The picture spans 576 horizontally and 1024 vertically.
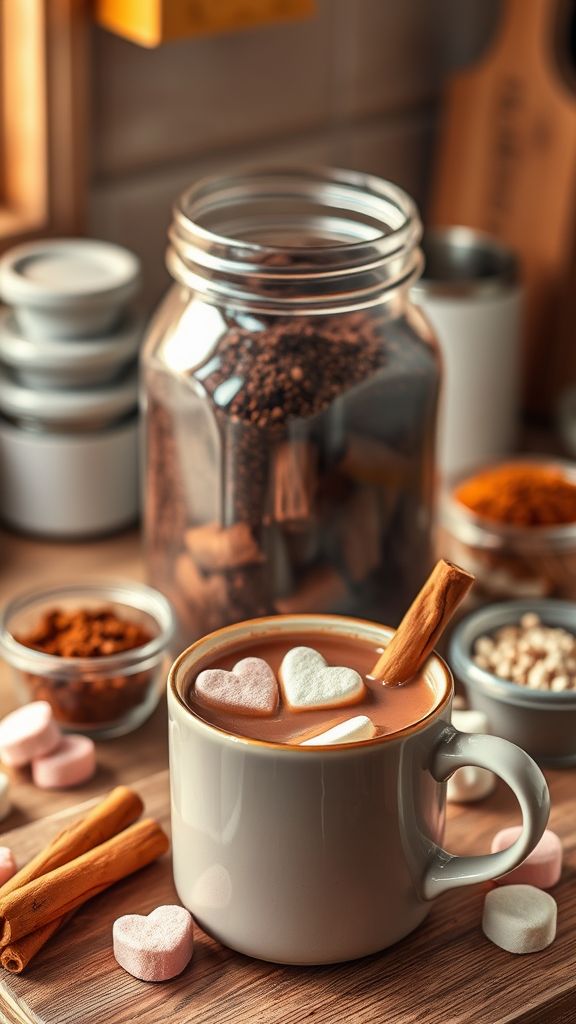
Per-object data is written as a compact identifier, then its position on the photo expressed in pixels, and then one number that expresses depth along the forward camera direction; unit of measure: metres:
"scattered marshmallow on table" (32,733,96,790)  0.74
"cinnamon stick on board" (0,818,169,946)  0.61
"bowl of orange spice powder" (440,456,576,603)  0.92
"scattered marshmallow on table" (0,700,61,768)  0.74
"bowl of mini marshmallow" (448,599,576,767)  0.75
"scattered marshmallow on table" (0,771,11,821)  0.72
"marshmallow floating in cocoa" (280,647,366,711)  0.61
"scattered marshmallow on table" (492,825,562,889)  0.66
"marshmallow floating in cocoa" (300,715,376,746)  0.58
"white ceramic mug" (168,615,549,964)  0.57
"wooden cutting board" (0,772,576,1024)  0.59
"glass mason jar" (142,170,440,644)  0.78
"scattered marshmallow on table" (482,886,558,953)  0.62
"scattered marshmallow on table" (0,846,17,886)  0.66
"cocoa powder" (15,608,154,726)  0.78
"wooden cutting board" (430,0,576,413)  1.15
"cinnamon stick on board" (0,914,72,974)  0.61
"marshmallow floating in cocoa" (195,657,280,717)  0.61
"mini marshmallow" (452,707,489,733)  0.75
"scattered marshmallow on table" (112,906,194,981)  0.60
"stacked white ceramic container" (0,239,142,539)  0.94
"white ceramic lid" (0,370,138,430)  0.95
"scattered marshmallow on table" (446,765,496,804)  0.72
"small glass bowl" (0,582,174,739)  0.78
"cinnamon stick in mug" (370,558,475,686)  0.63
